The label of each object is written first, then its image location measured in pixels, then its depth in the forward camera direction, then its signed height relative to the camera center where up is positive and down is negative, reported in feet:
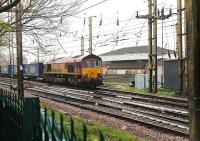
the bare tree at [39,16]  28.96 +3.65
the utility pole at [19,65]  48.96 +1.03
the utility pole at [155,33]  109.91 +9.14
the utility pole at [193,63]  22.88 +0.36
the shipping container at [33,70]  178.09 +0.36
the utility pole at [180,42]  95.50 +6.02
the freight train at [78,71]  128.77 -0.11
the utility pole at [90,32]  186.46 +15.88
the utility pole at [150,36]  107.04 +8.32
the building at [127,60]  291.46 +6.96
